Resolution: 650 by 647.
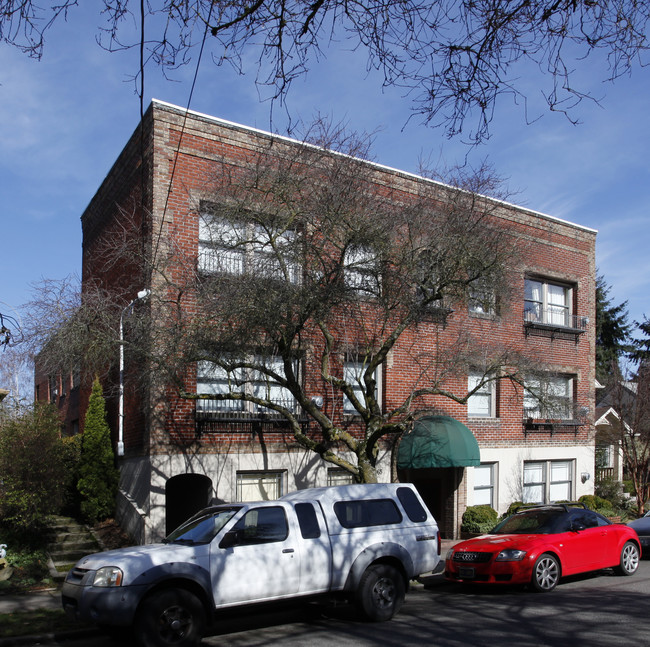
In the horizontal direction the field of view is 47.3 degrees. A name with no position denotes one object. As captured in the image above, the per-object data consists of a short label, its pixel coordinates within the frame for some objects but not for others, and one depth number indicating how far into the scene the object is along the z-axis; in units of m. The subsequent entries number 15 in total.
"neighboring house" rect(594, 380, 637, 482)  25.11
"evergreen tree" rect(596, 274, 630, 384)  47.97
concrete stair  14.44
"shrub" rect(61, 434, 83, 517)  17.56
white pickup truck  8.62
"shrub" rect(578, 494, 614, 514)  22.88
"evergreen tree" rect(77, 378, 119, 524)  16.64
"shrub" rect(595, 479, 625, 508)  25.80
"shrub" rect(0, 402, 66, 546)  14.88
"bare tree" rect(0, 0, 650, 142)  5.91
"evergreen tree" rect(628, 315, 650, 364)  46.84
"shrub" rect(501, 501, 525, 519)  20.47
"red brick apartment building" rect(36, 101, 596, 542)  15.64
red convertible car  12.31
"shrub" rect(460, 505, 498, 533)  19.41
